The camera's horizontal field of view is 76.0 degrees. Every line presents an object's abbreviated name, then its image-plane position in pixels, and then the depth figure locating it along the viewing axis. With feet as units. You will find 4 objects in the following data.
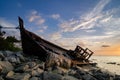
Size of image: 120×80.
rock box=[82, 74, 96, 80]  19.12
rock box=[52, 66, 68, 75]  19.85
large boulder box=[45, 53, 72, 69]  22.92
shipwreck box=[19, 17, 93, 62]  27.12
